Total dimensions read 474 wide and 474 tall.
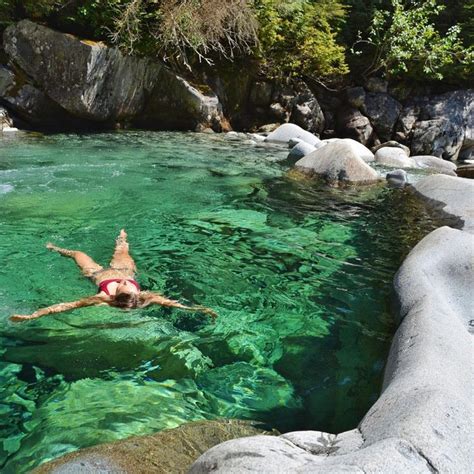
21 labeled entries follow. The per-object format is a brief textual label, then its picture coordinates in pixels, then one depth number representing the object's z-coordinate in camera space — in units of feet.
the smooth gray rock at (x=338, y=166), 33.14
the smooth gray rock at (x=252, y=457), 6.99
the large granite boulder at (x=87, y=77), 45.29
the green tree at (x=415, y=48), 57.72
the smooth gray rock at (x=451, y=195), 23.13
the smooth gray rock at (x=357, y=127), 59.52
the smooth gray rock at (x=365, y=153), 46.37
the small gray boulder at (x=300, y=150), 42.19
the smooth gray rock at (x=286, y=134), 51.83
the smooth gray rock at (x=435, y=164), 46.00
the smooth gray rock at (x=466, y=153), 61.41
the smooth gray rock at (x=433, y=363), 7.51
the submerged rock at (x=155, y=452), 8.28
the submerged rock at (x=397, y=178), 34.27
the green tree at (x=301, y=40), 55.67
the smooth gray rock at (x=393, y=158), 45.50
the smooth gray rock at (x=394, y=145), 54.34
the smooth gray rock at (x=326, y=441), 8.02
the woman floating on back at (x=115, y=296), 13.65
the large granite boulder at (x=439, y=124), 59.06
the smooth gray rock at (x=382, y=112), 60.13
